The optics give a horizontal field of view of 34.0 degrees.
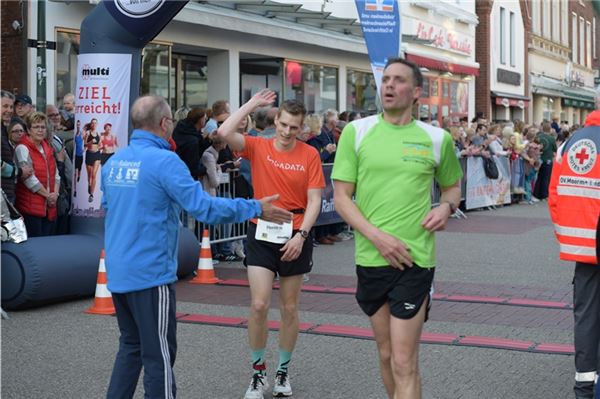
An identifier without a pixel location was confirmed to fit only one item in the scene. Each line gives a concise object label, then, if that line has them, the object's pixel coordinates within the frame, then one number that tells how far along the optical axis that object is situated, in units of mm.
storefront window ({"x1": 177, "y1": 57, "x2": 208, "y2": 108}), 19328
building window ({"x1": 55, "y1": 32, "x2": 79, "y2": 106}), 14992
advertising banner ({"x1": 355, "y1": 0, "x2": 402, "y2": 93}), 12578
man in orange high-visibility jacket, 6164
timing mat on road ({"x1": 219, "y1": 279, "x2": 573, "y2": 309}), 10005
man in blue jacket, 5051
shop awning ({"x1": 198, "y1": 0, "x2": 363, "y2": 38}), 18094
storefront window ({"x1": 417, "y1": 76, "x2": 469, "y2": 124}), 29516
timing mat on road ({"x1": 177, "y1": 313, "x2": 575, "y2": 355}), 7883
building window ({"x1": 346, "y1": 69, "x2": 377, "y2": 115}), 25594
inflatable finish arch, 9406
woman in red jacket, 10352
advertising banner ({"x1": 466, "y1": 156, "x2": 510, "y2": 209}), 21219
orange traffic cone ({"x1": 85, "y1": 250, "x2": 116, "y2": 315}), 9398
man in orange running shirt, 6449
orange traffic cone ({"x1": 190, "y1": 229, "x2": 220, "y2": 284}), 11305
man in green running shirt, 4918
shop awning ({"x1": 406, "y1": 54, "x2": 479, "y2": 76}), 27625
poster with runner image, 10305
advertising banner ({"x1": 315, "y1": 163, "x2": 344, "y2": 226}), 15016
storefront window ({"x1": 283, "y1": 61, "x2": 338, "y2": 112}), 22219
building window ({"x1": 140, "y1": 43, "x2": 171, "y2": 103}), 17359
